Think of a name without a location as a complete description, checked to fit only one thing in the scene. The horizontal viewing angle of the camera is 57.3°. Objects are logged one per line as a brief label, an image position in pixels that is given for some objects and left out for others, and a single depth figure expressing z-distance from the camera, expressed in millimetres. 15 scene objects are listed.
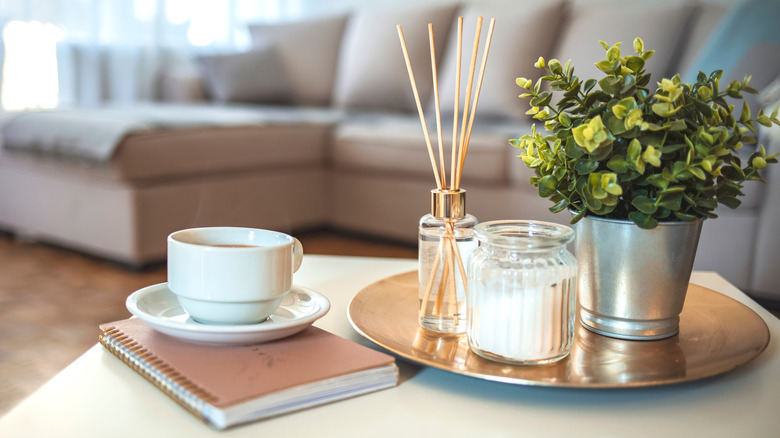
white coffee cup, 602
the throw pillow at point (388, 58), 2926
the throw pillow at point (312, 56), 3297
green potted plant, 628
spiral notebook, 535
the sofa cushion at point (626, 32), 2303
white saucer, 611
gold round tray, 591
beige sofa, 1985
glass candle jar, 603
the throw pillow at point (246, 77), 3137
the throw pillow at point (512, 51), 2520
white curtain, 3209
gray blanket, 1984
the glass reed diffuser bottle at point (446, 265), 714
